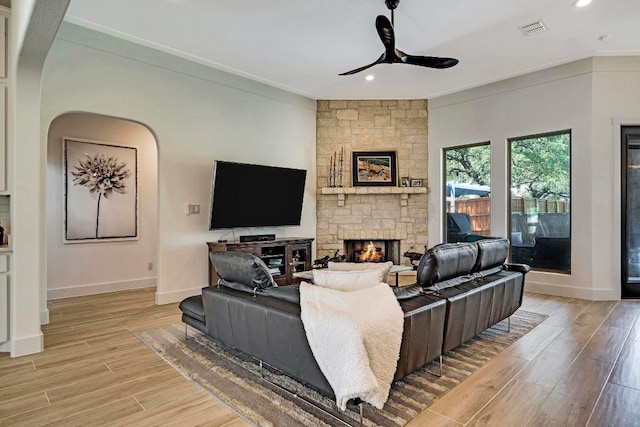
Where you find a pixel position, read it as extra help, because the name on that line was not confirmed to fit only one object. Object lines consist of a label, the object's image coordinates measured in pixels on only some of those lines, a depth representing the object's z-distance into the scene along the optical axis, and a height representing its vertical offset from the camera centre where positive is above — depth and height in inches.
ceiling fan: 135.1 +61.8
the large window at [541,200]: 209.9 +7.8
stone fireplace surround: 266.8 +40.9
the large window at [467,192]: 243.7 +14.6
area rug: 84.0 -45.7
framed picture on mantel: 266.2 +32.0
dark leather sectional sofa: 89.6 -26.6
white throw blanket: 74.4 -26.4
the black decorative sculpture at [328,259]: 235.0 -30.9
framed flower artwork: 203.5 +11.9
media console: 201.9 -25.0
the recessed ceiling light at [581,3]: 141.4 +80.8
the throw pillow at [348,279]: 96.4 -17.5
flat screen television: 200.2 +10.0
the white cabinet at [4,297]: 120.0 -27.5
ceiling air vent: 158.6 +80.9
